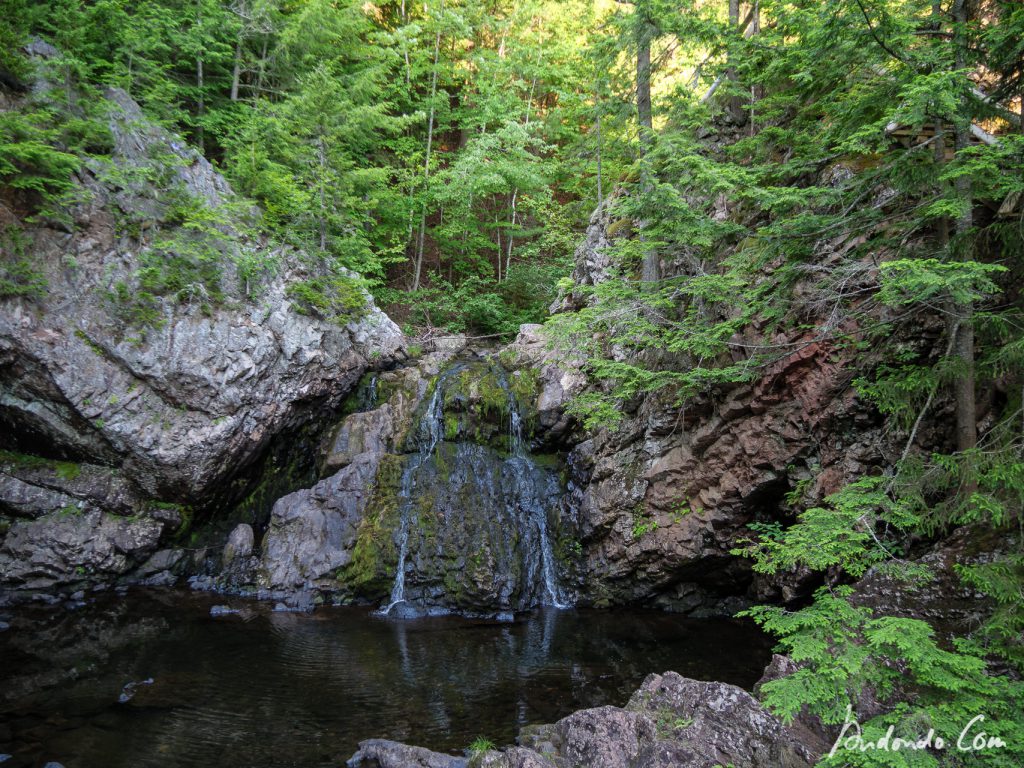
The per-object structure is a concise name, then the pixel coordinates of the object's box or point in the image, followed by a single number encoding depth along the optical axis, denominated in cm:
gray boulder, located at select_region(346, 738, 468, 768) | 514
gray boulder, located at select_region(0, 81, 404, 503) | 966
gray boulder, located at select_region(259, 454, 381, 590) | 1055
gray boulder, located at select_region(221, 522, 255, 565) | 1095
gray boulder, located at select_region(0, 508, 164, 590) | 948
